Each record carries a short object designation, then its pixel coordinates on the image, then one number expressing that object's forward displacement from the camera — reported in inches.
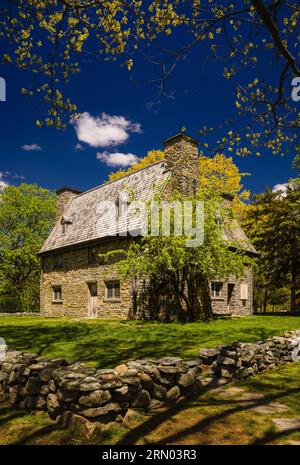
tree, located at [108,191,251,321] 652.7
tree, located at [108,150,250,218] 1216.2
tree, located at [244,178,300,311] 1047.6
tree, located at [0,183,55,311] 1441.9
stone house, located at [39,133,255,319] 789.2
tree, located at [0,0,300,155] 259.9
